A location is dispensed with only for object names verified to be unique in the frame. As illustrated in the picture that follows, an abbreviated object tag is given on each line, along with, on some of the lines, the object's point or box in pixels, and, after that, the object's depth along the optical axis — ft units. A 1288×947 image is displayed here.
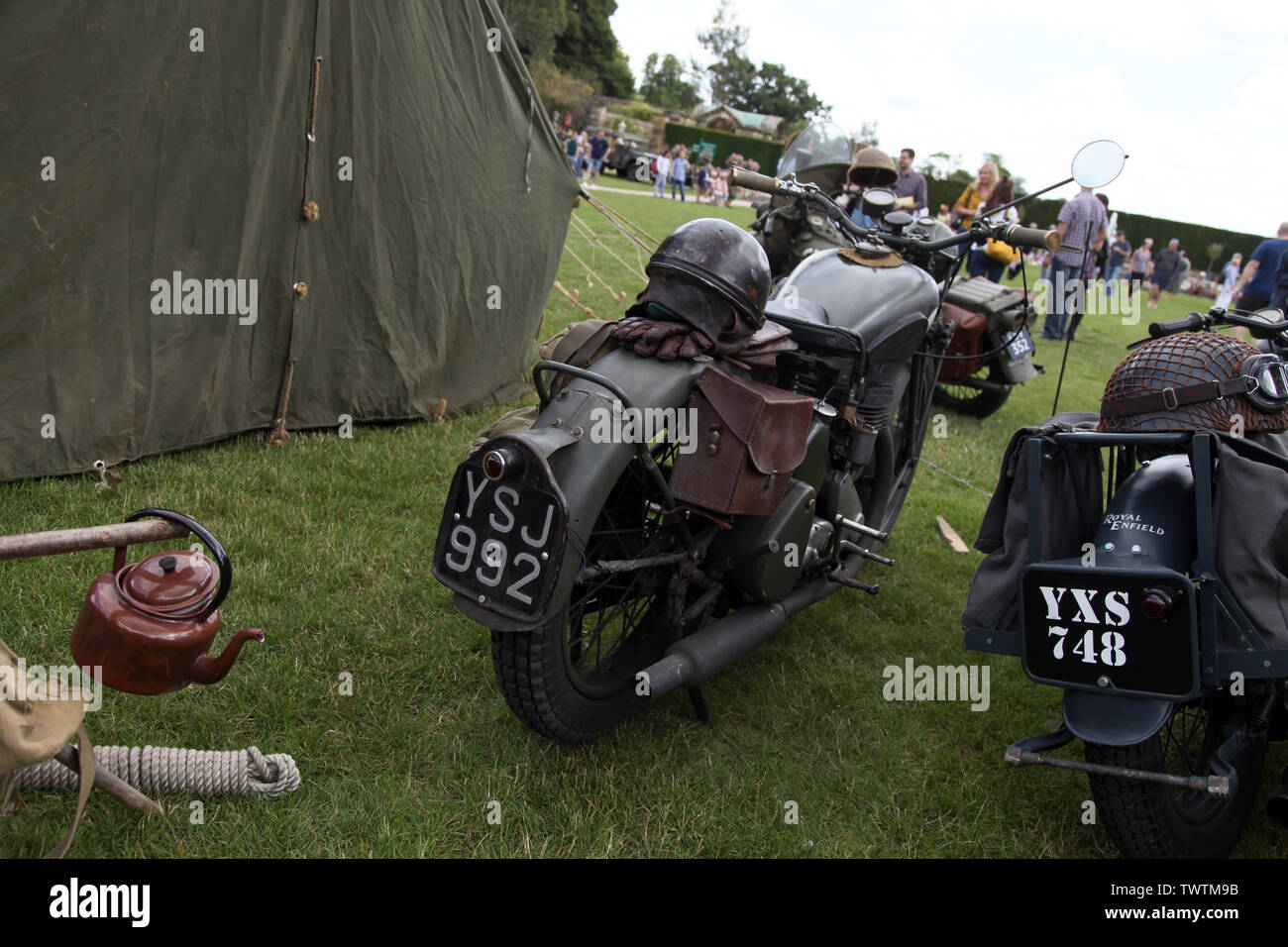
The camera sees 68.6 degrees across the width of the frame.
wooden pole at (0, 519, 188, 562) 5.17
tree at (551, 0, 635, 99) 198.08
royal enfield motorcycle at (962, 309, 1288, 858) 6.93
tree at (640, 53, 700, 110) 309.63
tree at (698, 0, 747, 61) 316.40
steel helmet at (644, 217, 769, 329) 8.61
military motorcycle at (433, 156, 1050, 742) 7.23
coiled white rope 7.54
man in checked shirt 31.65
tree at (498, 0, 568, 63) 150.39
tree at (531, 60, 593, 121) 132.36
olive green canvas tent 12.02
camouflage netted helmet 7.72
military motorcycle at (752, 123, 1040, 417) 15.76
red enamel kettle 5.78
